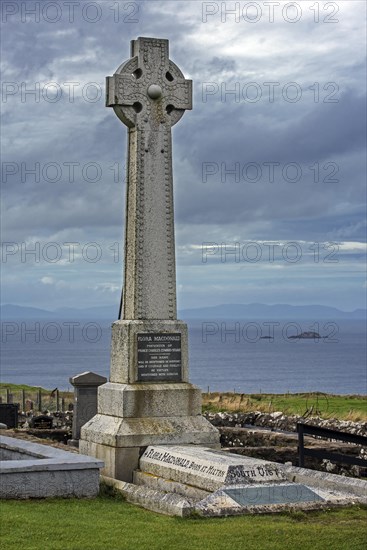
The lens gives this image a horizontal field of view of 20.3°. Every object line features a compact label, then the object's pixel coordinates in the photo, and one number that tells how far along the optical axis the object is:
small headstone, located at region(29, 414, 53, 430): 25.41
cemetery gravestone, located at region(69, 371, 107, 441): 22.73
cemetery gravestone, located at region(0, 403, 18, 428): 25.41
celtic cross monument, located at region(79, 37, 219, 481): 16.30
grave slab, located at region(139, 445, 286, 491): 13.57
